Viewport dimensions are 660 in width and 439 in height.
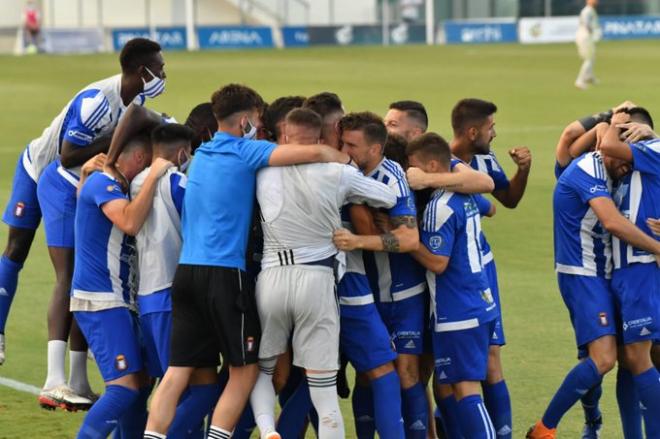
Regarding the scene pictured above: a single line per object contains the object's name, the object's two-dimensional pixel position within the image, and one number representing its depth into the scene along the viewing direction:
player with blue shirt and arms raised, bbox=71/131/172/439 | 14.53
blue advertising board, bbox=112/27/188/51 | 107.31
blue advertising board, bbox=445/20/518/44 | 108.94
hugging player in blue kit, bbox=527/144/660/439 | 15.66
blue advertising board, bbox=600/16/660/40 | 110.12
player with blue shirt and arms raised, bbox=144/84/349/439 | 14.08
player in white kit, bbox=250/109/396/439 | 14.03
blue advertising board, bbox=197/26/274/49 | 106.56
